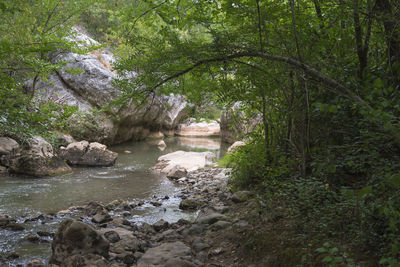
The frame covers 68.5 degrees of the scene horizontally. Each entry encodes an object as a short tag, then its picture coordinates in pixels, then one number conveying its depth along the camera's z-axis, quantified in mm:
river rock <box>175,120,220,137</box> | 26312
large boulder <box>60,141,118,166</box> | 11227
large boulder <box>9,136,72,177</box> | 9062
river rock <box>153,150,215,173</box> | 11032
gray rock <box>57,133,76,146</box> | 12384
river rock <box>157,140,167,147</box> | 17944
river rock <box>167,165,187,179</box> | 9730
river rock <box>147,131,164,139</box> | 21547
